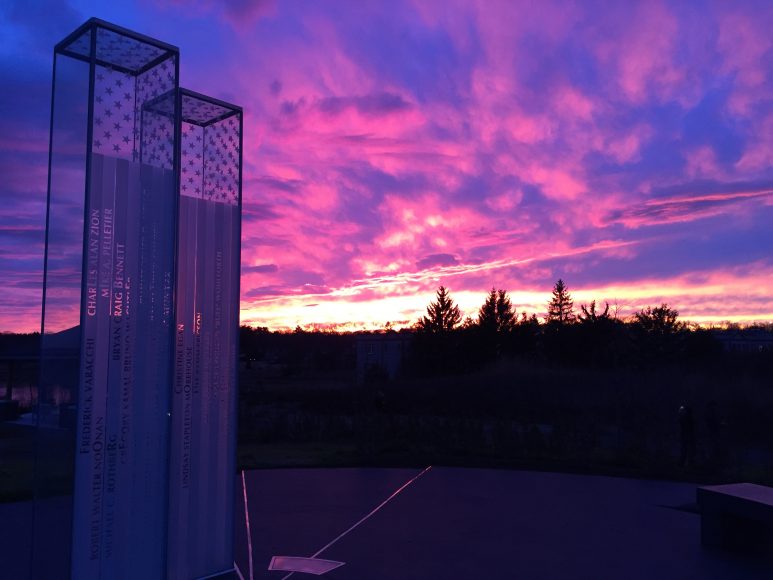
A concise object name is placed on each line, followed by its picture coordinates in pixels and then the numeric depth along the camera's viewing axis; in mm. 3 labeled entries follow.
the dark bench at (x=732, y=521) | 7982
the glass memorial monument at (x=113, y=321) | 5133
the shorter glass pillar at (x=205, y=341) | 6504
